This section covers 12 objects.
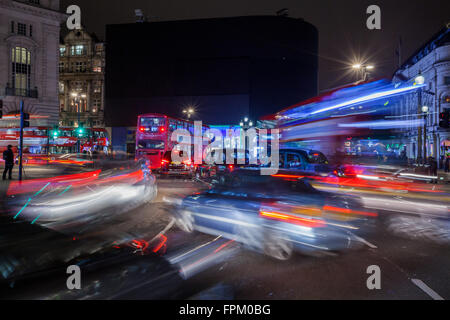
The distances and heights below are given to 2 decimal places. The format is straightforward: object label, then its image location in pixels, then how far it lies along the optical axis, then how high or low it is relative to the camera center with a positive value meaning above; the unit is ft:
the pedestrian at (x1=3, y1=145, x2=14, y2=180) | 58.44 +0.45
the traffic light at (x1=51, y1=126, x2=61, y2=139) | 120.80 +10.64
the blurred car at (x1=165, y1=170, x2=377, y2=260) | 21.12 -4.09
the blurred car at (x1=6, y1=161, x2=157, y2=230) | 29.91 -4.14
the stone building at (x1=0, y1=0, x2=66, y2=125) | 135.44 +44.57
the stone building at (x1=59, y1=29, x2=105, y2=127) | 239.30 +61.31
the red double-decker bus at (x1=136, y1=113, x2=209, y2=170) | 80.64 +5.89
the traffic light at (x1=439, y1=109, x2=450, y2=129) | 59.57 +7.55
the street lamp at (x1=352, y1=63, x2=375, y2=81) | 59.82 +17.17
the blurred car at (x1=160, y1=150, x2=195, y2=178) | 69.67 -1.73
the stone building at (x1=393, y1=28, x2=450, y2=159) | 124.67 +30.00
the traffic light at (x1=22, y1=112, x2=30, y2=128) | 50.24 +6.39
